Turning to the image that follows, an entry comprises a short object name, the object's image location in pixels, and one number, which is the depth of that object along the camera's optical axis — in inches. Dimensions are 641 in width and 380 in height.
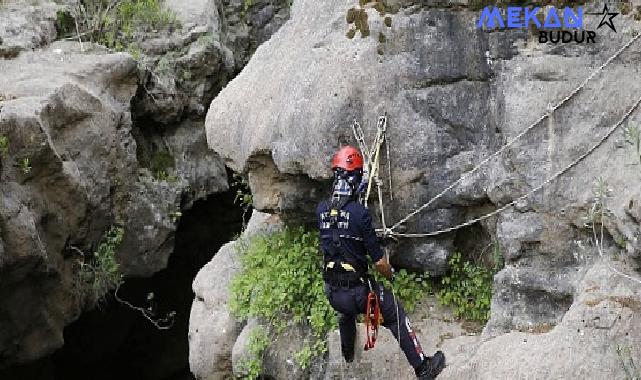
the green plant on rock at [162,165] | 541.4
